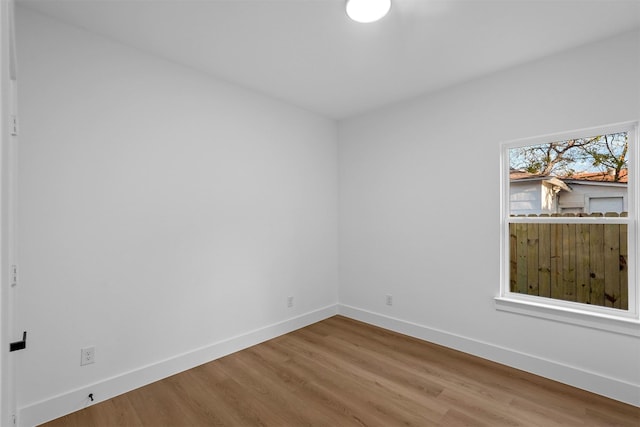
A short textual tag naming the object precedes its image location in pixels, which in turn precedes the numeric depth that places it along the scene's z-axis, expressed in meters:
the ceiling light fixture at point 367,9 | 1.89
